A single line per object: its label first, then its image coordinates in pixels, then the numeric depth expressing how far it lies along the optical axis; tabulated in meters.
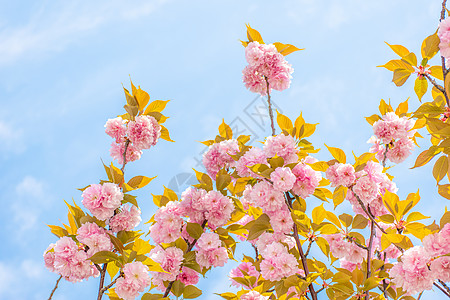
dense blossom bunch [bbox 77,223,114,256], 2.27
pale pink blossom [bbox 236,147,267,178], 2.29
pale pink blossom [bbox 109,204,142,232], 2.30
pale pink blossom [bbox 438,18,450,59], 2.19
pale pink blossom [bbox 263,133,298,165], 2.28
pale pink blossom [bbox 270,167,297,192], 2.24
